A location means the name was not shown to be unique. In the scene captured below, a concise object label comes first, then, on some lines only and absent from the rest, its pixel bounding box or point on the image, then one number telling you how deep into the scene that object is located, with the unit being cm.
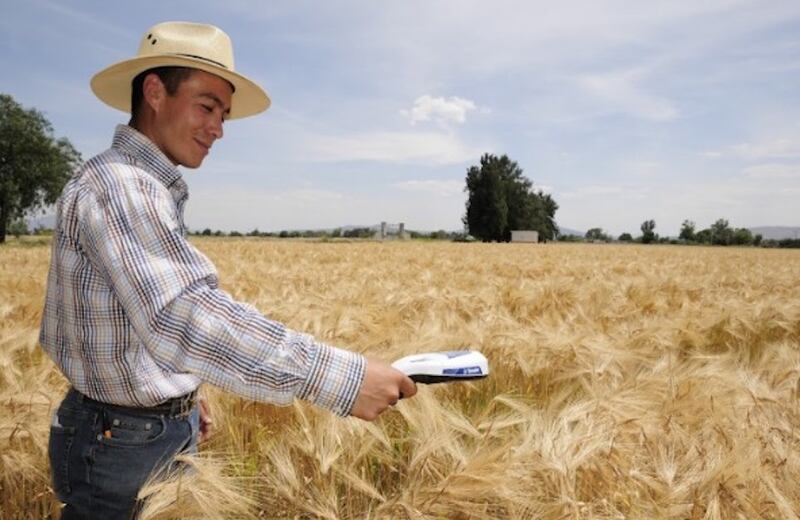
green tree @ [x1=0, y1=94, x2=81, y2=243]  3728
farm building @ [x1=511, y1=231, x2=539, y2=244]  7325
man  117
